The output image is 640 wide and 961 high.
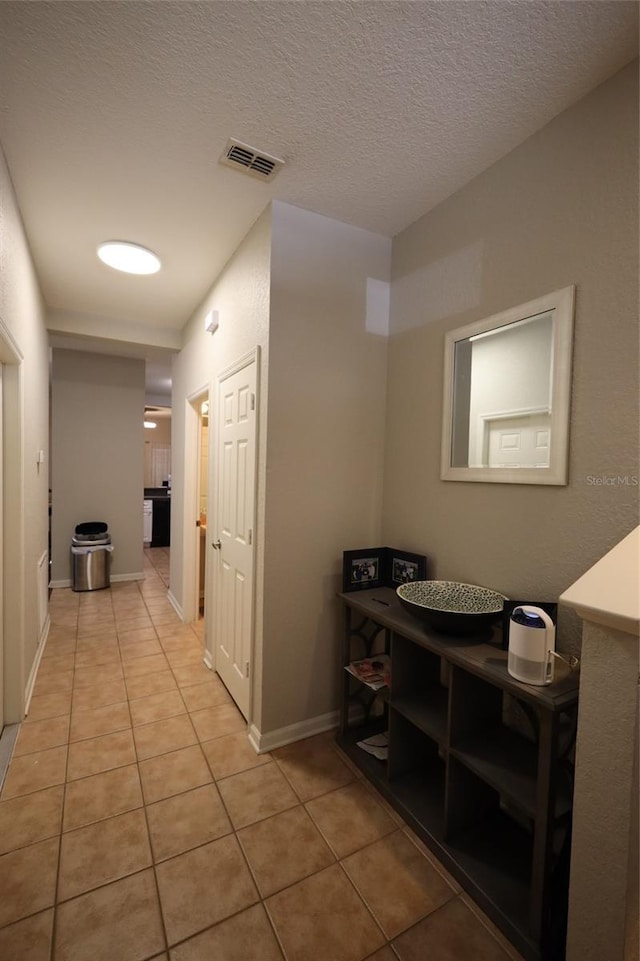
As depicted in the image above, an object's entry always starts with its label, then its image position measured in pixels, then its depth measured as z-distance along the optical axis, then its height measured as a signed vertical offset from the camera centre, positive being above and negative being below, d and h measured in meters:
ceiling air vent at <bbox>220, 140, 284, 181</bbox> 1.69 +1.32
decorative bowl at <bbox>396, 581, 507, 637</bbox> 1.50 -0.54
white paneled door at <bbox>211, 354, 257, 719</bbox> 2.24 -0.37
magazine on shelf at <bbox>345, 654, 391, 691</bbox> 2.00 -1.03
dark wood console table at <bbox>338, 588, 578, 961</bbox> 1.18 -1.01
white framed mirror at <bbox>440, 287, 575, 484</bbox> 1.48 +0.33
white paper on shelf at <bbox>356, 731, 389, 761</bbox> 1.99 -1.39
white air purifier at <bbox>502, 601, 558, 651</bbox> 1.39 -0.47
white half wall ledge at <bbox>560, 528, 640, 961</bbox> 0.92 -0.70
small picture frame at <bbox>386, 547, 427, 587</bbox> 2.04 -0.50
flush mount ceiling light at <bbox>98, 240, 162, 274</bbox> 2.44 +1.28
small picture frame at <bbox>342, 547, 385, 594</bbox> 2.13 -0.53
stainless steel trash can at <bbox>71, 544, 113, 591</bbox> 4.62 -1.19
